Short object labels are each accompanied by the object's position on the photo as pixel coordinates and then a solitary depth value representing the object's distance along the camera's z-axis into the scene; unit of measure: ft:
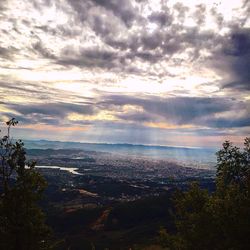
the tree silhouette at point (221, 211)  72.33
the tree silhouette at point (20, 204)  83.09
